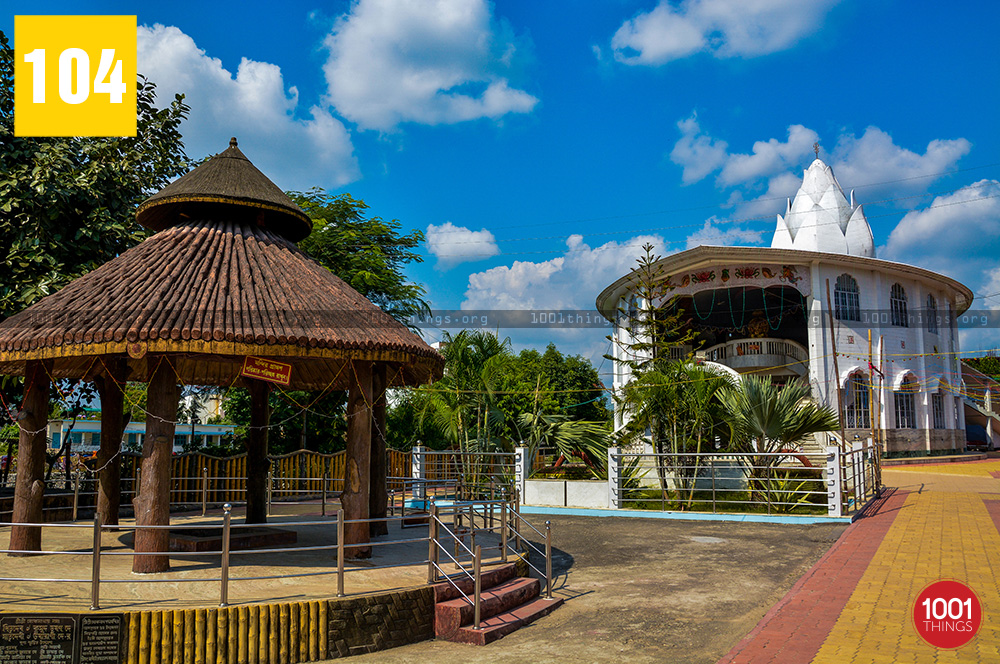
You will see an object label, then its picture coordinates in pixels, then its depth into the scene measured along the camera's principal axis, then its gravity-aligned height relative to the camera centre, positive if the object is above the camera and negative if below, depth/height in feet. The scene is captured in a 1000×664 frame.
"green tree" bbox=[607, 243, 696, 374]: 72.33 +8.03
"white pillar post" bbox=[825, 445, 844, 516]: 50.65 -6.23
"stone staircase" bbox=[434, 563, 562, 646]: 25.45 -7.95
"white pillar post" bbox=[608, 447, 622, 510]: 60.13 -6.80
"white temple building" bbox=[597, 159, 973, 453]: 101.60 +13.63
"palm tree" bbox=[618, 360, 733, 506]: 59.06 -0.76
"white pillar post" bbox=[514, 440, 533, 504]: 65.10 -6.05
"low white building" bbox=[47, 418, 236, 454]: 137.14 -6.11
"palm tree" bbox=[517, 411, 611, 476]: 66.95 -3.34
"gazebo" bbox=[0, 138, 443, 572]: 26.76 +3.08
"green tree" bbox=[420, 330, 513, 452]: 72.69 +1.10
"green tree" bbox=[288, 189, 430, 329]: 73.97 +16.99
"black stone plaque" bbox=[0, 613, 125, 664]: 20.85 -6.86
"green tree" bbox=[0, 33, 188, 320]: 47.01 +14.39
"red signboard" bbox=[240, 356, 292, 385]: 30.22 +1.57
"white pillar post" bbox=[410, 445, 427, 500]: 68.23 -5.76
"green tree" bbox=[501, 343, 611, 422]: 123.59 +4.95
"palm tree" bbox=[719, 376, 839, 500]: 55.21 -1.43
